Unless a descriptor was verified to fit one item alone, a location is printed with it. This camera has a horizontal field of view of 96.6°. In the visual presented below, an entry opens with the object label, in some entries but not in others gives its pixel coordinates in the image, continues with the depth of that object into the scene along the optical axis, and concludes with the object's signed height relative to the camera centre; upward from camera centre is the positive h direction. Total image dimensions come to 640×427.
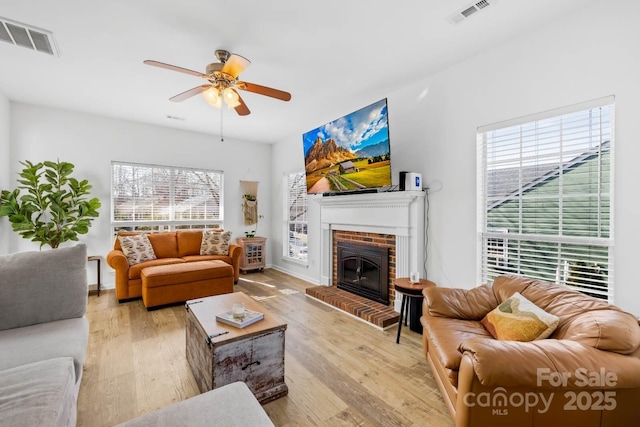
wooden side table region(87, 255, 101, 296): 4.22 -0.70
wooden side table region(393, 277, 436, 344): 2.70 -0.82
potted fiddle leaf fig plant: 3.62 +0.09
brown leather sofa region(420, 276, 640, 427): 1.25 -0.75
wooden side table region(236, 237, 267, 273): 5.55 -0.83
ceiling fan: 2.31 +1.13
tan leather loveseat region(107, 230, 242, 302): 3.84 -0.71
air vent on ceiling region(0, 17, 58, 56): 2.28 +1.49
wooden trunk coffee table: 1.76 -0.94
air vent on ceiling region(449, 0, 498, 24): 2.04 +1.48
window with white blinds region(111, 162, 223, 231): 4.72 +0.25
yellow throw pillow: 1.65 -0.68
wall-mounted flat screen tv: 3.18 +0.73
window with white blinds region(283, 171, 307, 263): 5.38 -0.12
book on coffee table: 1.92 -0.75
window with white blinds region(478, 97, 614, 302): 2.08 +0.10
